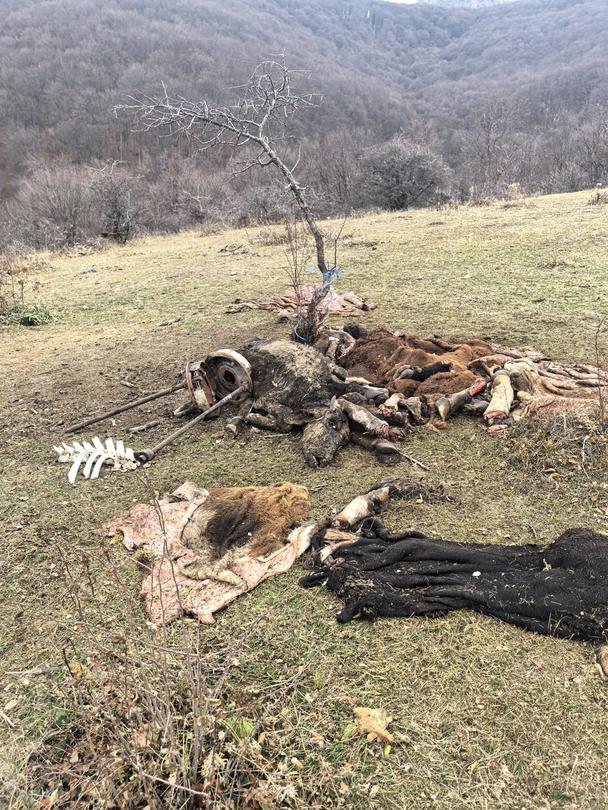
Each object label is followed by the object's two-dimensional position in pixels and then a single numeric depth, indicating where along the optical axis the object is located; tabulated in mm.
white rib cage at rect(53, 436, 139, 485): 3975
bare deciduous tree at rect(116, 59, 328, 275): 6254
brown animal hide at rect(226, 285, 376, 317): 7041
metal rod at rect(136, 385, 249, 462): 4098
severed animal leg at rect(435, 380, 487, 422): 4121
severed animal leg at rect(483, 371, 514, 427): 3947
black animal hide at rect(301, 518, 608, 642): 2268
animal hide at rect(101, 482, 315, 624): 2697
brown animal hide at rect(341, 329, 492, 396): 4520
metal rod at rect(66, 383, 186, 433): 4566
